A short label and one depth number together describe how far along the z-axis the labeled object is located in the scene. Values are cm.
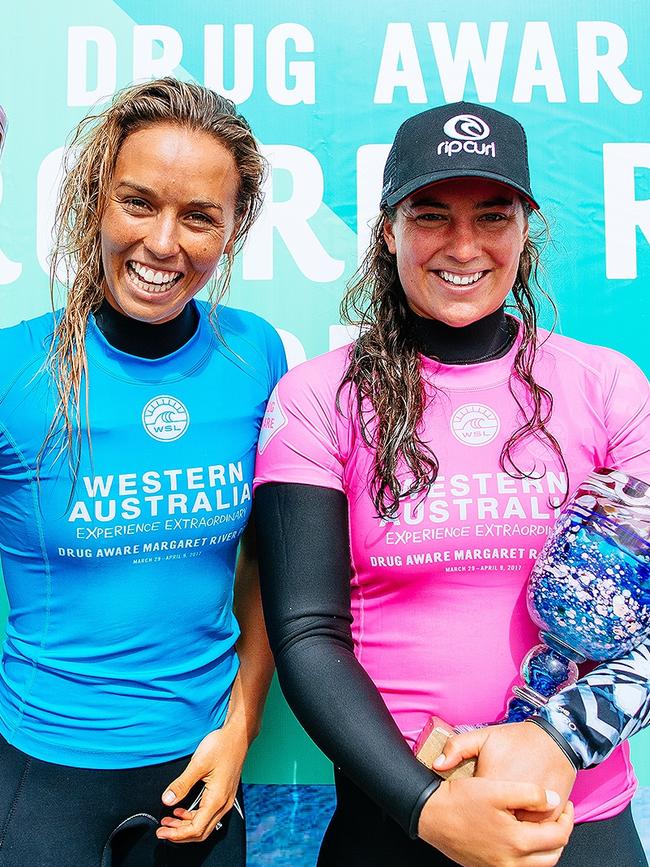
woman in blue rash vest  131
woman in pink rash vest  112
